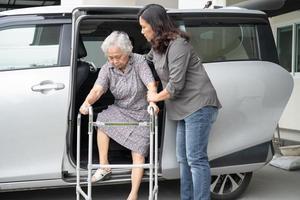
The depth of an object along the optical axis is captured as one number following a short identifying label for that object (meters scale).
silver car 7.38
